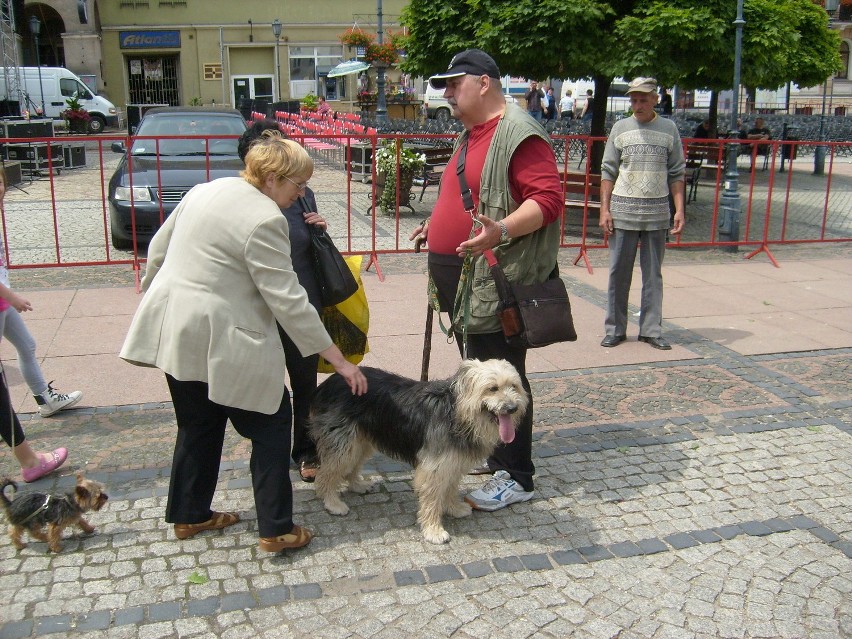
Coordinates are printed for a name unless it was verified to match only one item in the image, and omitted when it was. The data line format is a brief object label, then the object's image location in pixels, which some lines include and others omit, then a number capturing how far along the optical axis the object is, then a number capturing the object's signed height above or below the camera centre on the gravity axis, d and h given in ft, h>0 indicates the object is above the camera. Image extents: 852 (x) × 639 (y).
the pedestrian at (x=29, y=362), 15.15 -4.57
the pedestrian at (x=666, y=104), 86.84 +1.59
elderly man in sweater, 21.38 -2.10
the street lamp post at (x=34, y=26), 108.25 +12.11
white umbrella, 100.33 +6.26
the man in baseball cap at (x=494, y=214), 12.12 -1.37
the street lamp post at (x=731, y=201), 34.86 -3.36
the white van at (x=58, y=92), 103.19 +3.54
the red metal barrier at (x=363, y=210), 32.89 -4.78
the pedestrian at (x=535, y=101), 91.04 +2.03
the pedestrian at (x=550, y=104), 101.14 +1.87
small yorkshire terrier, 11.62 -5.41
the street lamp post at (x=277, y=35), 127.34 +13.08
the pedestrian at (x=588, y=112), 90.14 +0.84
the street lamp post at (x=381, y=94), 81.05 +2.52
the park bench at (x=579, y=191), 35.60 -3.03
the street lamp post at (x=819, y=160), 70.23 -3.37
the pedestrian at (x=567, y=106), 109.72 +1.84
